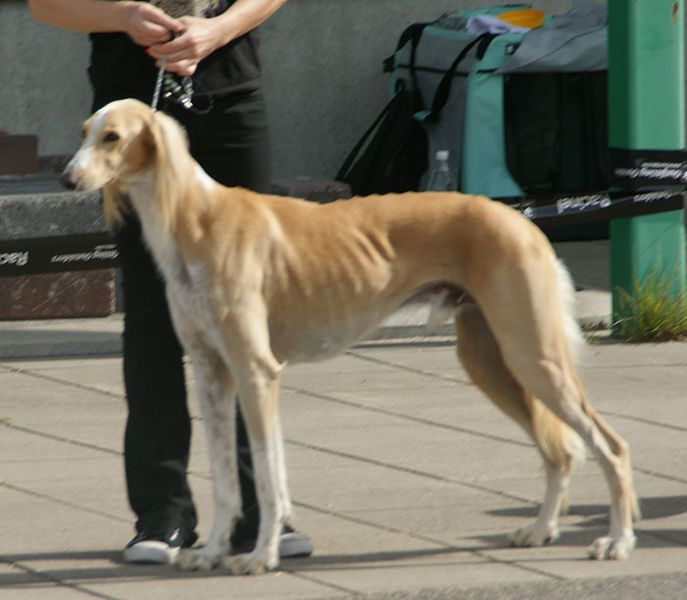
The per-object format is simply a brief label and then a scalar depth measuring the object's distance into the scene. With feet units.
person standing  33.88
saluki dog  31.68
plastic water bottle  71.41
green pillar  55.67
